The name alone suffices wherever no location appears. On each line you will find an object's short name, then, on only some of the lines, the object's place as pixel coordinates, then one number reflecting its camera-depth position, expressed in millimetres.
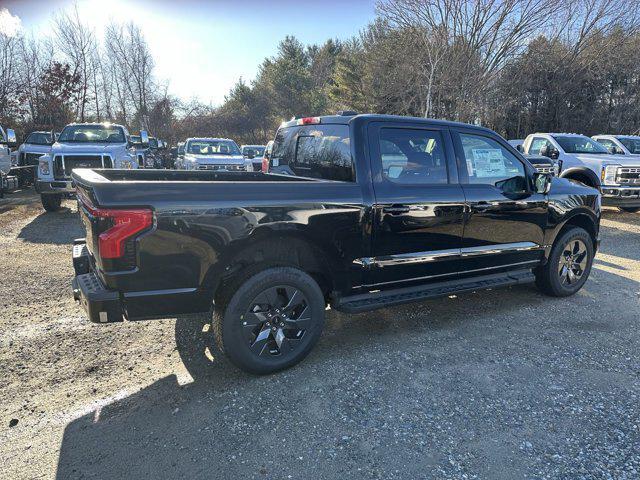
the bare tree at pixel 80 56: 27109
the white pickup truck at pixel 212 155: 12953
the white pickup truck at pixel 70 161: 9156
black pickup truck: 2709
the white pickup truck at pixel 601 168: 9898
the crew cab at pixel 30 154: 13641
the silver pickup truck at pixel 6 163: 9891
